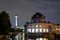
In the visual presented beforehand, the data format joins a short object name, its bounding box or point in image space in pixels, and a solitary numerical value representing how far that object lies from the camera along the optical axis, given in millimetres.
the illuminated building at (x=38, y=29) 96562
